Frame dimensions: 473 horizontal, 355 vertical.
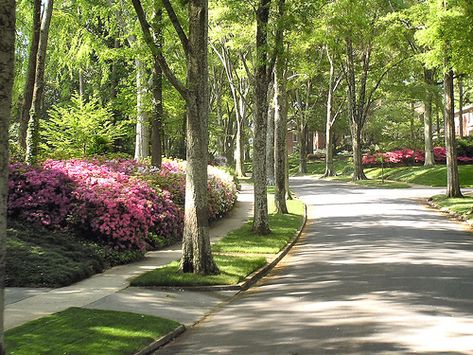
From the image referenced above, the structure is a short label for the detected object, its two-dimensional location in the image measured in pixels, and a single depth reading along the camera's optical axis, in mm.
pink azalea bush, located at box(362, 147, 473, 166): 52156
